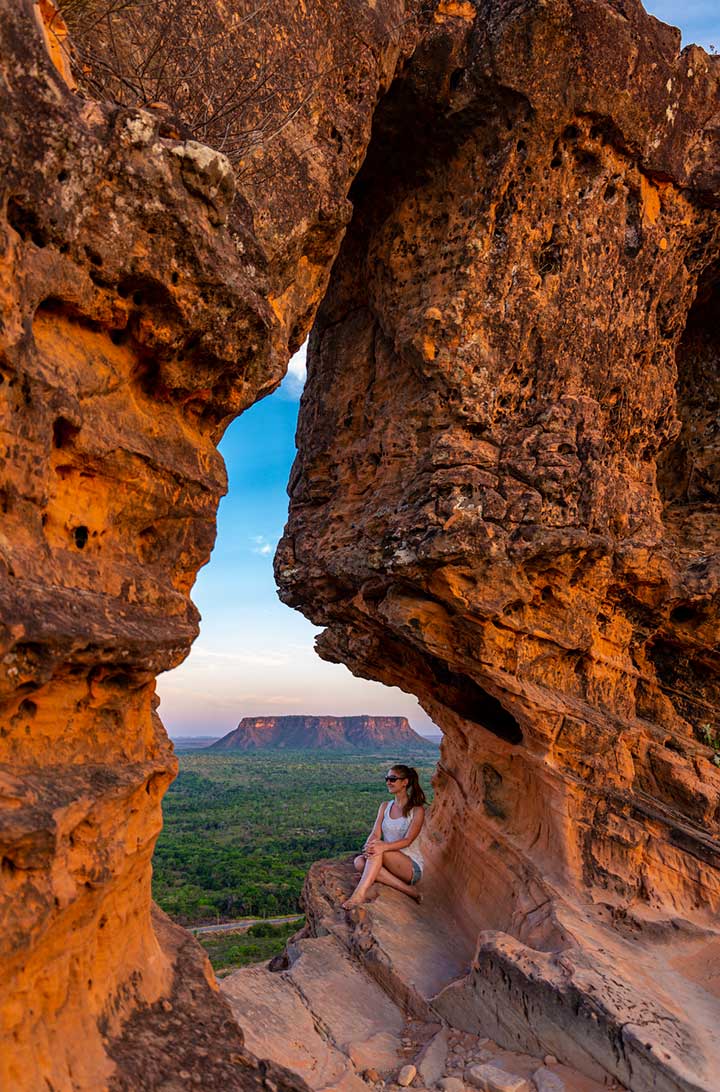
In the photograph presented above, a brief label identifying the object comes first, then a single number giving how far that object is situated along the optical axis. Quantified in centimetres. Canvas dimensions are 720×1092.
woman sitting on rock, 874
